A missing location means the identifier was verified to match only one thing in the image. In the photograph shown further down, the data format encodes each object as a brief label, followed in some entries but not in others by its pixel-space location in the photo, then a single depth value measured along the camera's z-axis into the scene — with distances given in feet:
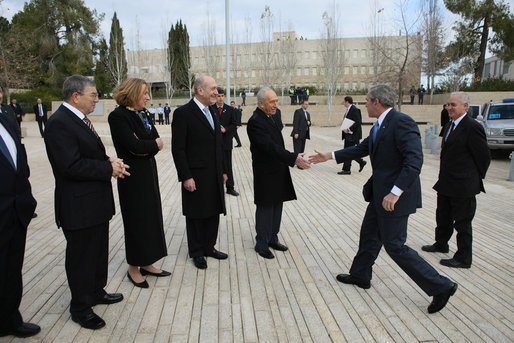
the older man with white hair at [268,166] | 14.01
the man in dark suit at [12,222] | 8.99
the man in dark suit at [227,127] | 26.13
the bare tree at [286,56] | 149.40
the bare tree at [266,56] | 153.17
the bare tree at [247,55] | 167.79
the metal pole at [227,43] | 53.64
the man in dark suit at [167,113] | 109.81
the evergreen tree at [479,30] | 106.32
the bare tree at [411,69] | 66.11
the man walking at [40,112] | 60.80
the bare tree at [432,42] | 92.63
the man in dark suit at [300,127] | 35.53
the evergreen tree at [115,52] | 147.95
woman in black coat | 11.30
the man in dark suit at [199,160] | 13.34
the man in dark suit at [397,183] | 10.27
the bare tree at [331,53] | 126.70
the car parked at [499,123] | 41.52
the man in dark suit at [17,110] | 57.57
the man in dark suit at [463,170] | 13.98
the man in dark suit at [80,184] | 9.35
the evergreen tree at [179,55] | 164.54
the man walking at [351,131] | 32.81
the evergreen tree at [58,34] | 138.10
